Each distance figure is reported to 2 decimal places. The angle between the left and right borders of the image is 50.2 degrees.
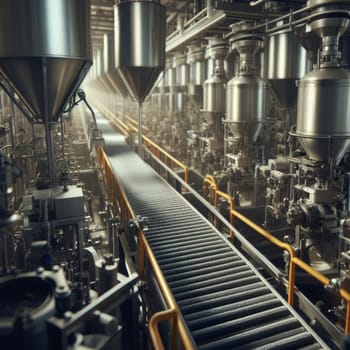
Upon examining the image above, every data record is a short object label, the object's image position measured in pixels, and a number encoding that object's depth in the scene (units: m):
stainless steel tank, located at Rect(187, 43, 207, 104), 11.63
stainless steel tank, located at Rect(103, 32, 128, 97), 13.33
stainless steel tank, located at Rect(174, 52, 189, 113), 13.72
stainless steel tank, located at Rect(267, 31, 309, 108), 7.70
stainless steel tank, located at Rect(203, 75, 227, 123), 9.97
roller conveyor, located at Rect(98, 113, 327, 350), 4.03
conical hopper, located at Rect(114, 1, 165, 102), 8.38
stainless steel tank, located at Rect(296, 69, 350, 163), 5.49
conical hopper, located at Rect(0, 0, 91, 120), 3.97
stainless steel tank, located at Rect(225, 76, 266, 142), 8.23
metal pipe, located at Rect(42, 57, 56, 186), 4.75
